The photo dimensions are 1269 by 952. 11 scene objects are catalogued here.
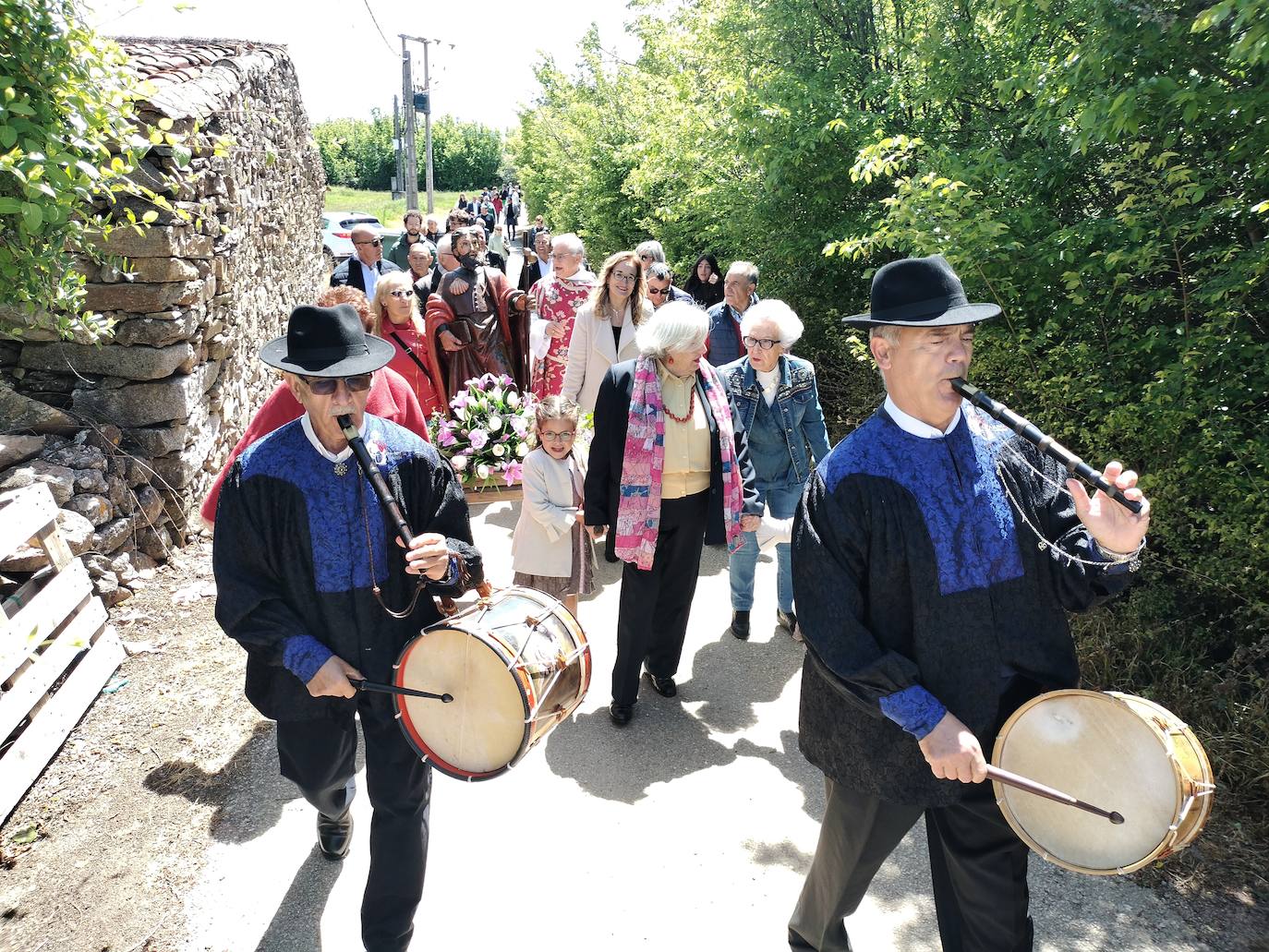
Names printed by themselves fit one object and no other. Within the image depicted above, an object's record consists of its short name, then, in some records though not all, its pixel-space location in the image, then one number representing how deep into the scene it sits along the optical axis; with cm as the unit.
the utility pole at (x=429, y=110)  3222
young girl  458
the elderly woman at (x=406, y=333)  627
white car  1918
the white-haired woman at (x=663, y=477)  420
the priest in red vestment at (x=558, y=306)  730
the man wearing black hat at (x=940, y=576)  239
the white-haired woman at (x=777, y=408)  475
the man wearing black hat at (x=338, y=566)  277
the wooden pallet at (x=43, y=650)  377
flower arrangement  684
